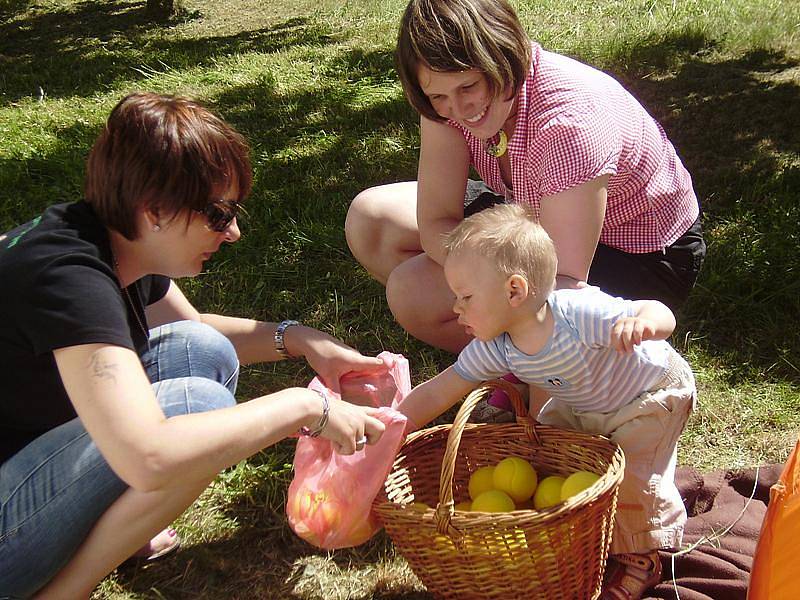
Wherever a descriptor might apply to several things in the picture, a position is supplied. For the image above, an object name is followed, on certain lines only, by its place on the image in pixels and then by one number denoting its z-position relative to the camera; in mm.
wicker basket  1833
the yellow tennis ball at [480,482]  2246
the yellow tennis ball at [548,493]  2137
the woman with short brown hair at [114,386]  1676
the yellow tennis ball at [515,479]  2168
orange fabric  1703
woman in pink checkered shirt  2230
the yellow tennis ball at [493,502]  2084
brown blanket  2182
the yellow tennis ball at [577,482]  2031
